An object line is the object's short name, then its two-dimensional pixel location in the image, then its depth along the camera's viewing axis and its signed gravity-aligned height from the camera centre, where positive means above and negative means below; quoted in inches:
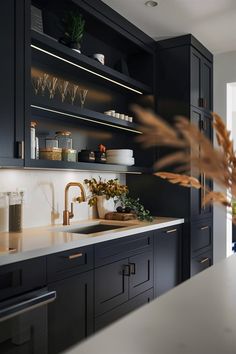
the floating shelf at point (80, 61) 98.0 +34.5
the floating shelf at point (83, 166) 96.4 +2.5
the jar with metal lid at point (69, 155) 110.6 +5.9
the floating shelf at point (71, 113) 98.8 +18.5
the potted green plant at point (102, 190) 129.2 -5.5
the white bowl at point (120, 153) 134.0 +8.0
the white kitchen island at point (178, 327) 28.8 -13.7
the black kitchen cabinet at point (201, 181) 144.6 -2.4
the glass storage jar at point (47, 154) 105.3 +5.8
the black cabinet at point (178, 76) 143.9 +39.8
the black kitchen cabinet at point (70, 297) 80.1 -28.6
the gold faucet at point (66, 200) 116.2 -8.3
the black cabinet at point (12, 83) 85.8 +21.8
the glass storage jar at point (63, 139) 113.9 +11.1
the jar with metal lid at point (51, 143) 109.4 +9.4
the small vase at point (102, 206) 137.6 -11.9
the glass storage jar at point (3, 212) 99.1 -10.4
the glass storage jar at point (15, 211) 98.7 -10.2
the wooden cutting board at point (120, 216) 133.1 -15.2
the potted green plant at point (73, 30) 110.1 +43.8
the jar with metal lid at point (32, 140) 97.5 +9.0
